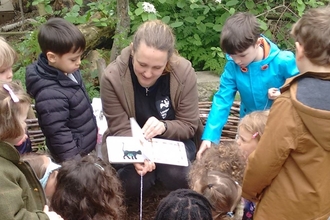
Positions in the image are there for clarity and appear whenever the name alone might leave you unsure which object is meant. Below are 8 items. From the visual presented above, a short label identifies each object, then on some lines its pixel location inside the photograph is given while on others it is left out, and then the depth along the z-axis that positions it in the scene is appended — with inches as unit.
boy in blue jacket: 94.7
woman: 99.0
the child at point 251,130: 83.8
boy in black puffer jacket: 91.0
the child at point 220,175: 78.0
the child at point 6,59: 87.5
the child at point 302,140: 65.7
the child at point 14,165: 58.6
